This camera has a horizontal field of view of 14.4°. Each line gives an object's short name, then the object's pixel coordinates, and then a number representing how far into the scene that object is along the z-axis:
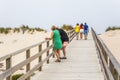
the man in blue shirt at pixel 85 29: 36.62
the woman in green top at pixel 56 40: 17.95
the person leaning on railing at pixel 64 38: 19.42
